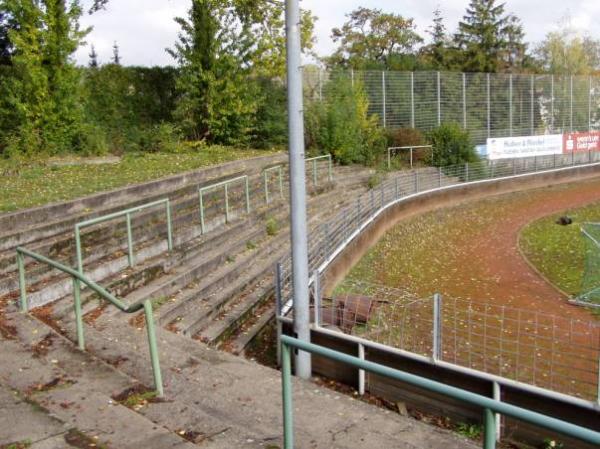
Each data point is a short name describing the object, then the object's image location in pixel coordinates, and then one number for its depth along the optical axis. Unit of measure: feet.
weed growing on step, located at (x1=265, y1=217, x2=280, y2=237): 49.75
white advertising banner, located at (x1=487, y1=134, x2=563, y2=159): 103.40
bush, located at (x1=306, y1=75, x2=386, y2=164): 86.28
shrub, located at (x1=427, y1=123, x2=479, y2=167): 94.07
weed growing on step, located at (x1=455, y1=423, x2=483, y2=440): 23.36
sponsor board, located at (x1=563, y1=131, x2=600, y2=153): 114.32
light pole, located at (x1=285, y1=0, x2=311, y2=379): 26.18
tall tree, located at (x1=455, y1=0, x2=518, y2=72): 171.12
